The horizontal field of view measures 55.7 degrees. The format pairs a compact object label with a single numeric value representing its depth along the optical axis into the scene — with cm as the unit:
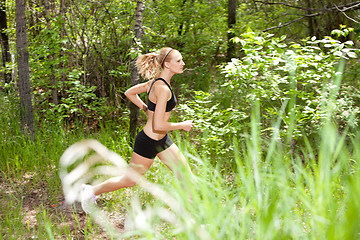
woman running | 326
